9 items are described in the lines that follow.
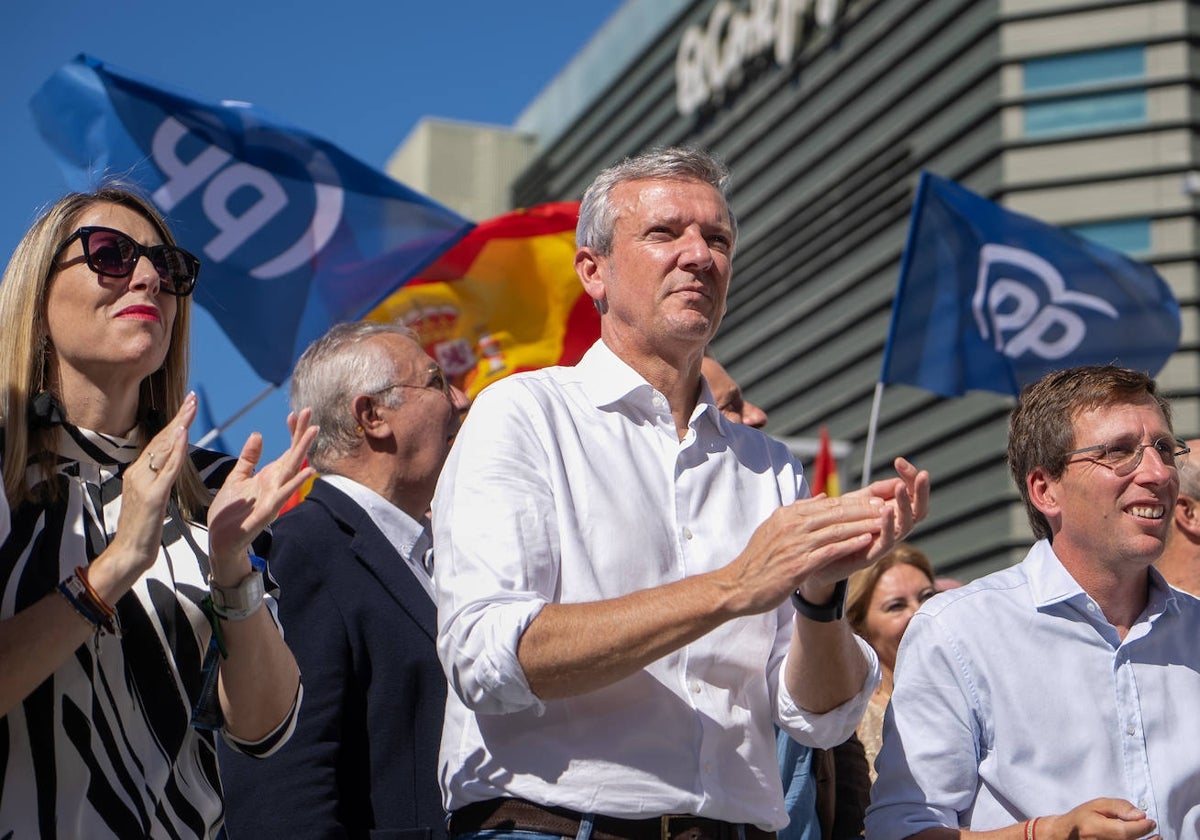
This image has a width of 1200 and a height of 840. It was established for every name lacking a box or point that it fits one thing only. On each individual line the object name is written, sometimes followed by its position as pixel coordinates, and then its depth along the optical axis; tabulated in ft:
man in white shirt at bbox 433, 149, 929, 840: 9.20
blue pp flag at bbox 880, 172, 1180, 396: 28.25
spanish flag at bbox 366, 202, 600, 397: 26.32
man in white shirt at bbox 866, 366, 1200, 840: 11.53
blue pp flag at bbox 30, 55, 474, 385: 24.39
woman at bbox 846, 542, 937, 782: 18.71
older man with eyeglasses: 12.46
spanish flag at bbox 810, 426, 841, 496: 38.47
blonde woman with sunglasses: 9.64
